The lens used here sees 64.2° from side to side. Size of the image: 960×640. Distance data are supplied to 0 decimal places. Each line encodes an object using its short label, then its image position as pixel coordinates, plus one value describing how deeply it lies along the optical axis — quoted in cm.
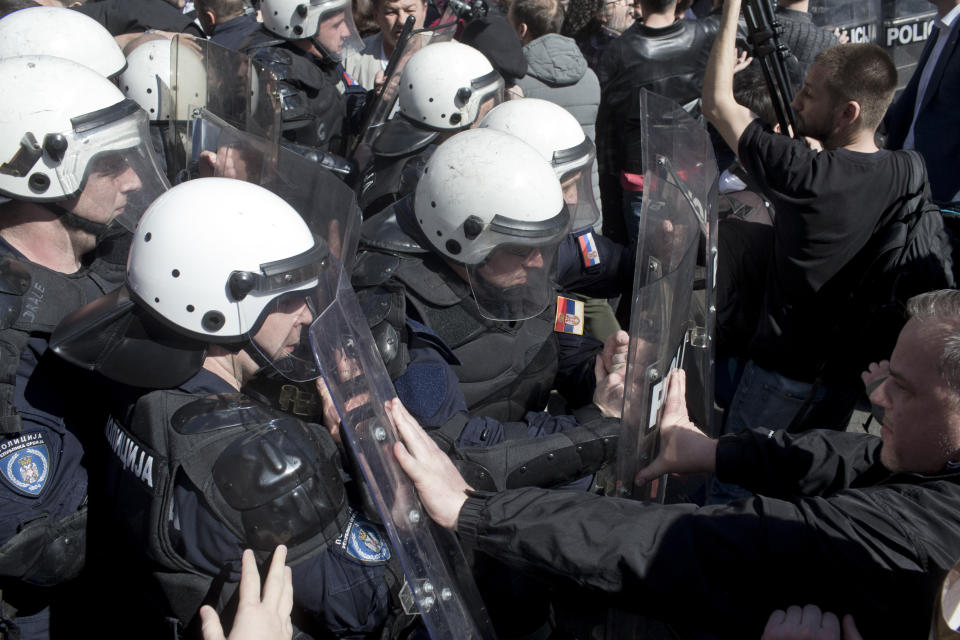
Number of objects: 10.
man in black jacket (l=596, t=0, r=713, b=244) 451
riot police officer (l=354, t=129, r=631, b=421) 241
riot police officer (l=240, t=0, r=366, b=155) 397
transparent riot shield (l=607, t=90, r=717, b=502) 179
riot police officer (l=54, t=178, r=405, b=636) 164
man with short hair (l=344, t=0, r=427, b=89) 480
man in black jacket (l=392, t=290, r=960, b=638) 152
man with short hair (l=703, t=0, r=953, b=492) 275
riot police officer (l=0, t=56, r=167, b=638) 198
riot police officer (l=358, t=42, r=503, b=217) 346
